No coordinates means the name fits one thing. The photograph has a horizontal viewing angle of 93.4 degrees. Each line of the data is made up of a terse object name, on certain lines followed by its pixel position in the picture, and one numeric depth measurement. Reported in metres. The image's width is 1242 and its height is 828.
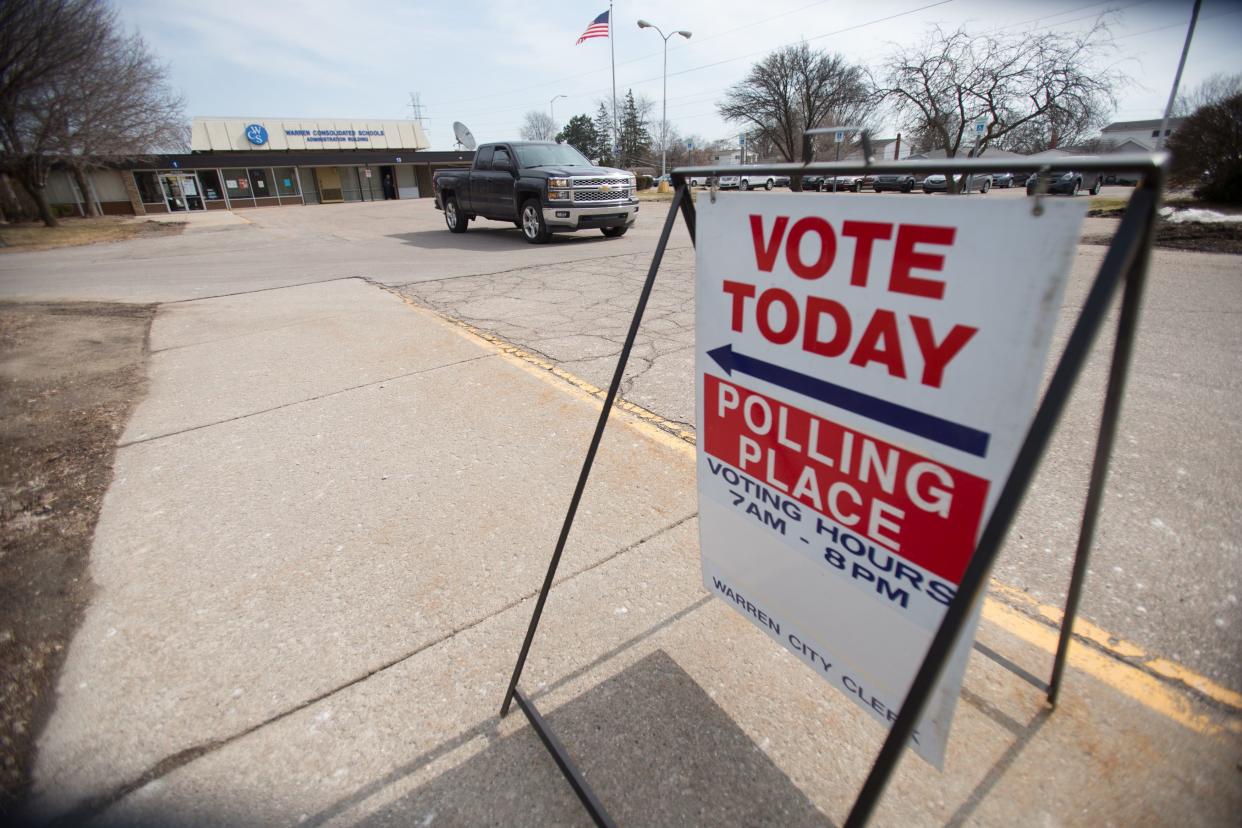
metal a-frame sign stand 0.84
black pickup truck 12.09
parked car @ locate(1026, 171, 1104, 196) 23.73
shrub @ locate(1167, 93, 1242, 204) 14.41
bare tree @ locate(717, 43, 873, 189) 41.31
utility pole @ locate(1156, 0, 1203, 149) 15.33
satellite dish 30.63
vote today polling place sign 1.05
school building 37.94
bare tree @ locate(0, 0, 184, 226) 20.88
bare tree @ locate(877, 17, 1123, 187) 21.83
